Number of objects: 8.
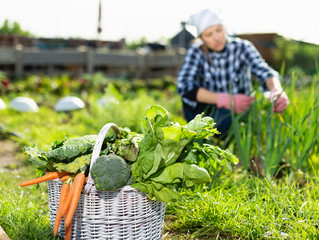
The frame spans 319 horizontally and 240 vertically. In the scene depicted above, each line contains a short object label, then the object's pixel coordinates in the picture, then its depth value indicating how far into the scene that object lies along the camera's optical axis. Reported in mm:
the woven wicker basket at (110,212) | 1679
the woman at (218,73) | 3031
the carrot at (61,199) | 1674
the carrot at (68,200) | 1620
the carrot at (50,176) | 1729
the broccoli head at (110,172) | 1573
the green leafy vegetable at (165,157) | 1672
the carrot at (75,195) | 1599
